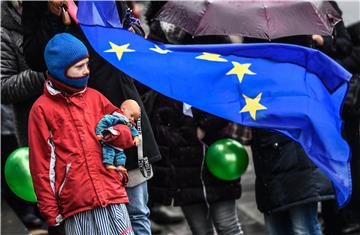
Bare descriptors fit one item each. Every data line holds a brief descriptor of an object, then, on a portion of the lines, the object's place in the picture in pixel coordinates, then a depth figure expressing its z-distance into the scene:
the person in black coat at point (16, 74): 10.21
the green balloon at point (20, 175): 9.80
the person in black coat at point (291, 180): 9.90
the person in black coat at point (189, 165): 10.40
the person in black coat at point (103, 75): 8.45
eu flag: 8.78
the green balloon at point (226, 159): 10.15
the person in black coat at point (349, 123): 12.16
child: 7.57
